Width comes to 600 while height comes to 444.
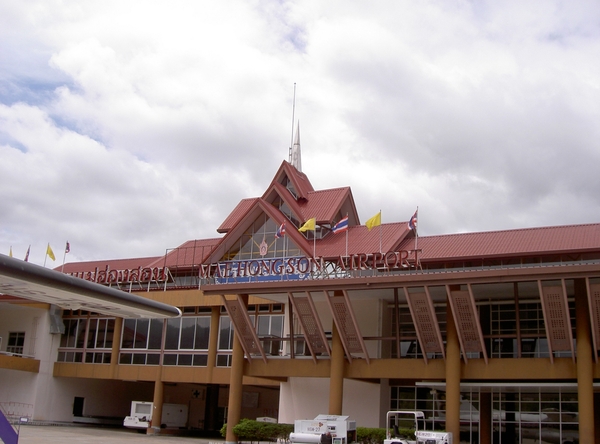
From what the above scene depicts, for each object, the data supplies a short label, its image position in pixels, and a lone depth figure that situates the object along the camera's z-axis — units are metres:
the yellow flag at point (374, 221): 37.19
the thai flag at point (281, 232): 40.94
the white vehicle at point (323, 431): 30.33
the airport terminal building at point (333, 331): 32.78
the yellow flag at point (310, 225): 39.97
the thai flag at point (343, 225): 38.41
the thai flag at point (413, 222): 36.72
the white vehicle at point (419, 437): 28.85
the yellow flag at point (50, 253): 47.78
